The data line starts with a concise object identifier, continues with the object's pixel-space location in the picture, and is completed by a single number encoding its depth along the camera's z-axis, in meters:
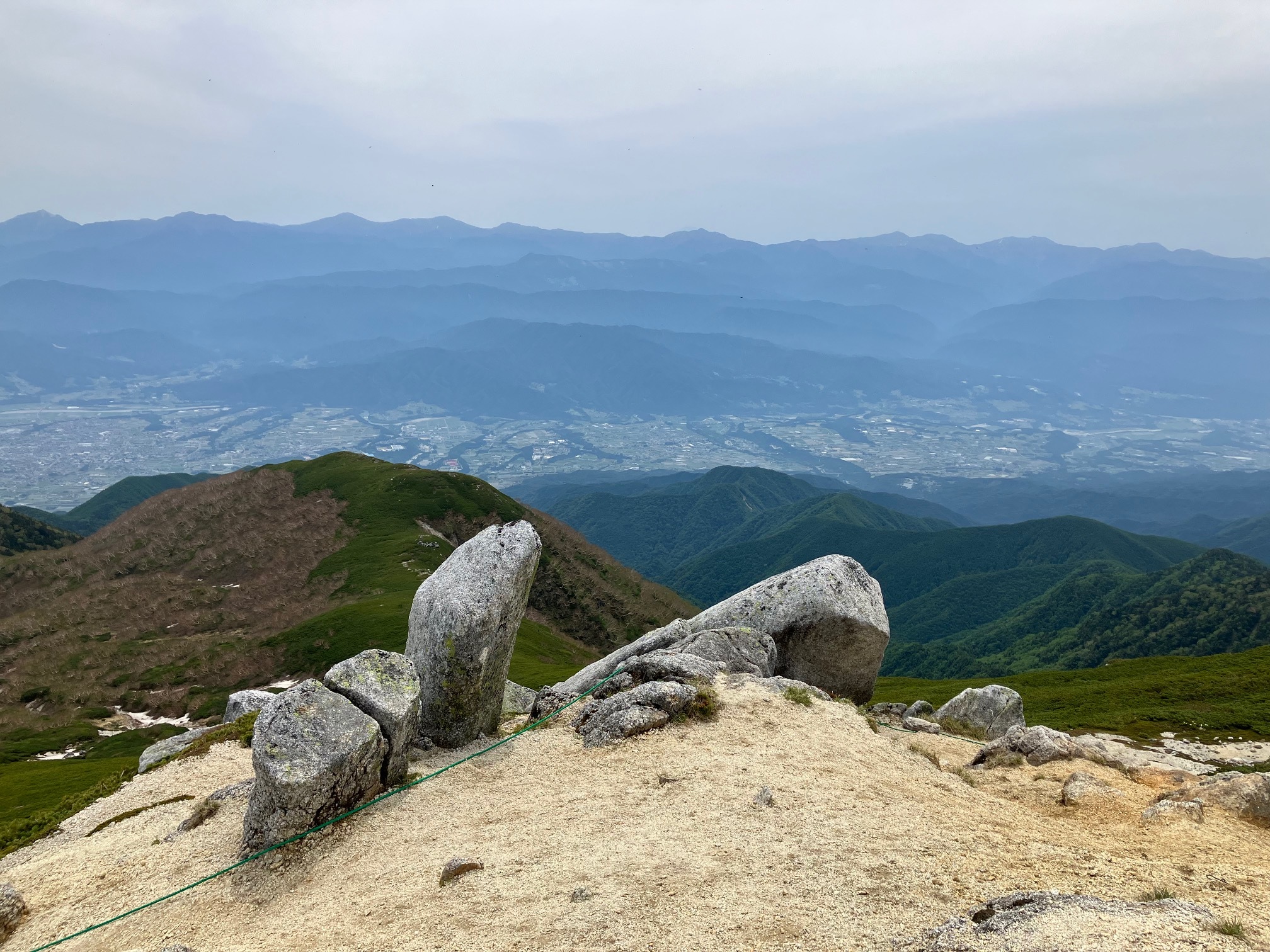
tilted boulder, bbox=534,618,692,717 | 26.31
